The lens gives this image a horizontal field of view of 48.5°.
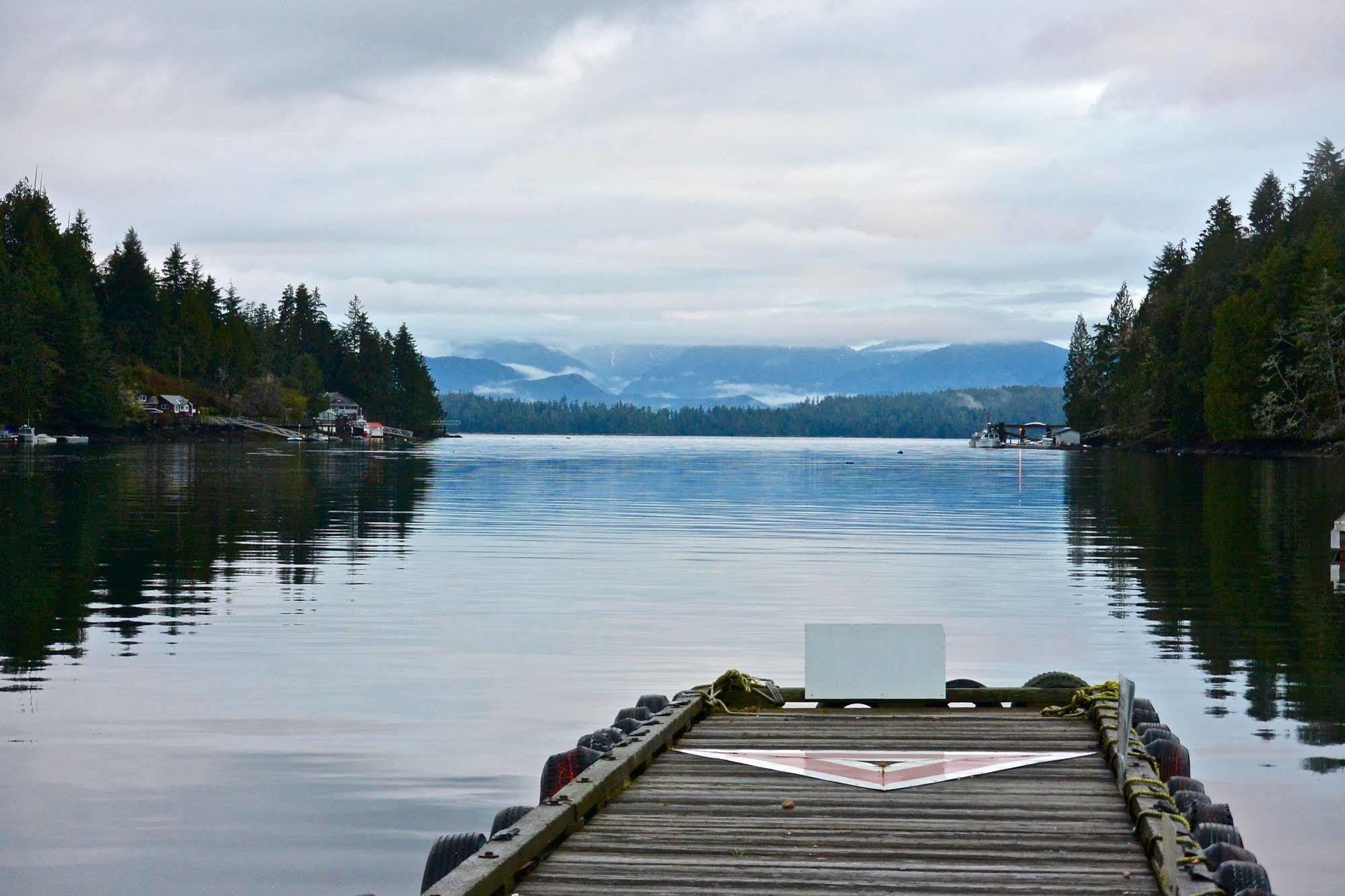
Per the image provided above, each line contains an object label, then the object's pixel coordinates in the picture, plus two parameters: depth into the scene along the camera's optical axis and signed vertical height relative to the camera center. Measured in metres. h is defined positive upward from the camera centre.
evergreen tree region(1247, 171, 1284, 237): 163.75 +25.87
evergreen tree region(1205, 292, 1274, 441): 116.31 +5.92
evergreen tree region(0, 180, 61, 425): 149.38 +11.05
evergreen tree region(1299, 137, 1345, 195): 156.12 +28.98
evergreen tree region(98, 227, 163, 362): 197.00 +20.42
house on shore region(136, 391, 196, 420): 185.25 +4.81
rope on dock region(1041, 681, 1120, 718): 13.85 -2.43
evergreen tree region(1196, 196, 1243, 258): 162.12 +24.20
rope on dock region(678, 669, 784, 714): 14.71 -2.46
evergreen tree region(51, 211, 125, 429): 158.62 +7.93
